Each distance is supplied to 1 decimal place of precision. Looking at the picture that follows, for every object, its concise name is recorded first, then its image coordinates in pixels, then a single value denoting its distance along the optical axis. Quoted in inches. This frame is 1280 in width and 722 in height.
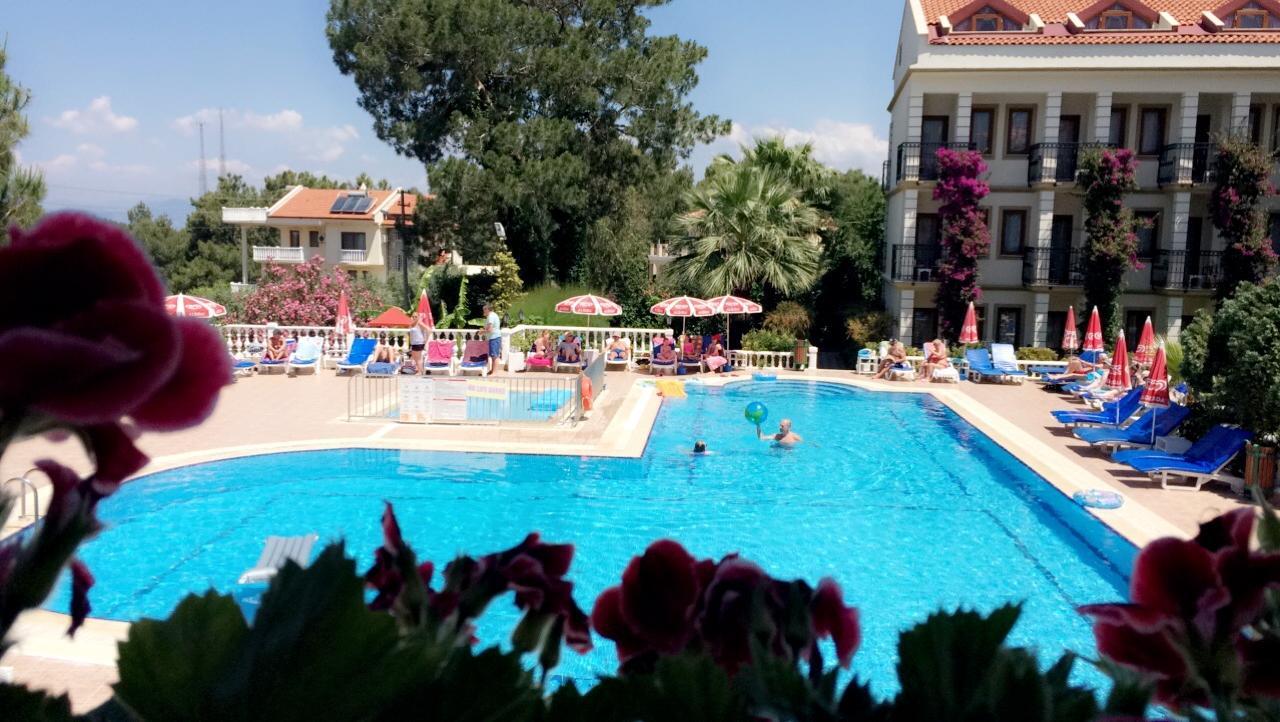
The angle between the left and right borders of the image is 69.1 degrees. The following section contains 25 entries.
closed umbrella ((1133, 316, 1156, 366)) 787.4
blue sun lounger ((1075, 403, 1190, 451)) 575.2
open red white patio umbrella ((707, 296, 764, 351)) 994.7
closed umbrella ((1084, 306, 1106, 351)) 919.6
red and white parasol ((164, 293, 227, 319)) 853.9
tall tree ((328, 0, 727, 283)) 1255.5
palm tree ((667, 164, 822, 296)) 1114.7
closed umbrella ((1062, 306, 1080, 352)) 973.1
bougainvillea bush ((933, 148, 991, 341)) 1059.3
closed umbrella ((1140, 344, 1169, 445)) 586.2
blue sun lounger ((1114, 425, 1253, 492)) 497.7
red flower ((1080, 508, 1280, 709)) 47.2
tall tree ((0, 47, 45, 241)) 586.9
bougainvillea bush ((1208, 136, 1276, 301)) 1022.4
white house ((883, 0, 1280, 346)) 1089.4
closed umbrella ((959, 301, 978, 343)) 1005.8
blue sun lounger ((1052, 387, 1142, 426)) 646.5
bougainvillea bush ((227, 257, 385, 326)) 1104.2
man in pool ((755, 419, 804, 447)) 667.4
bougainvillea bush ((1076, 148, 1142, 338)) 1030.4
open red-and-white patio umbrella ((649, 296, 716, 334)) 981.2
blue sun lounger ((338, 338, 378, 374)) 901.8
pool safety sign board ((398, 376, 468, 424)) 675.4
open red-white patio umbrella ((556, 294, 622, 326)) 982.4
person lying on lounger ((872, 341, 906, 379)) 979.3
